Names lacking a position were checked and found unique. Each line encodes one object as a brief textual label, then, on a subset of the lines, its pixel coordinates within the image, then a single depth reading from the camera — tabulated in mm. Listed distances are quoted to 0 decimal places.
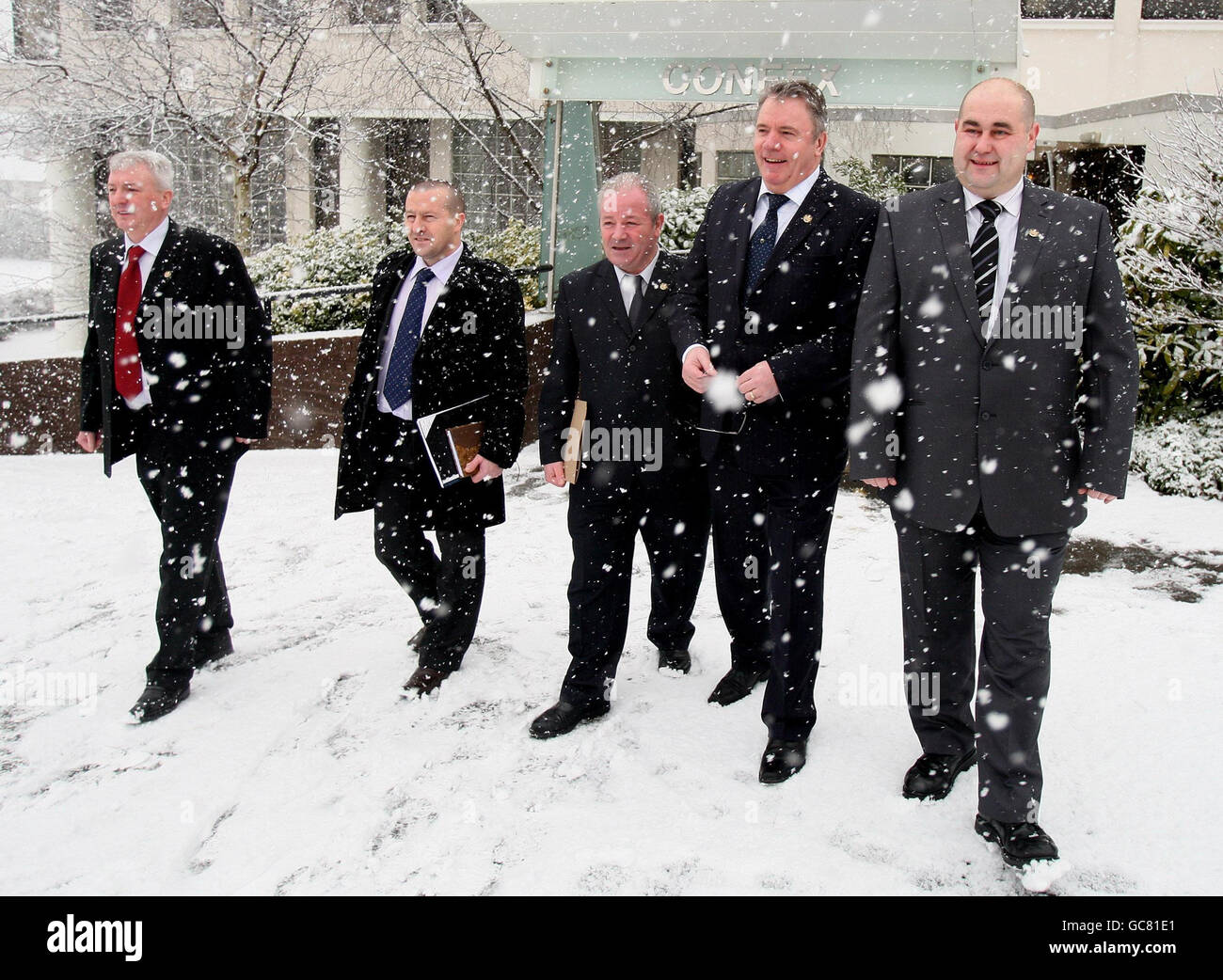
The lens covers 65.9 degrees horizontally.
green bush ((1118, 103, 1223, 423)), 7391
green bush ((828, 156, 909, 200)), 11555
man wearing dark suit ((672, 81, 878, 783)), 3203
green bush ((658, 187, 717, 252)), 10023
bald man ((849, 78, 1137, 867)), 2754
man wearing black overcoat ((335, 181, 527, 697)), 4074
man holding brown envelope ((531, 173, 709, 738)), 3723
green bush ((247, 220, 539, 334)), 10016
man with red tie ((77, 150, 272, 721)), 3977
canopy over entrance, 8266
